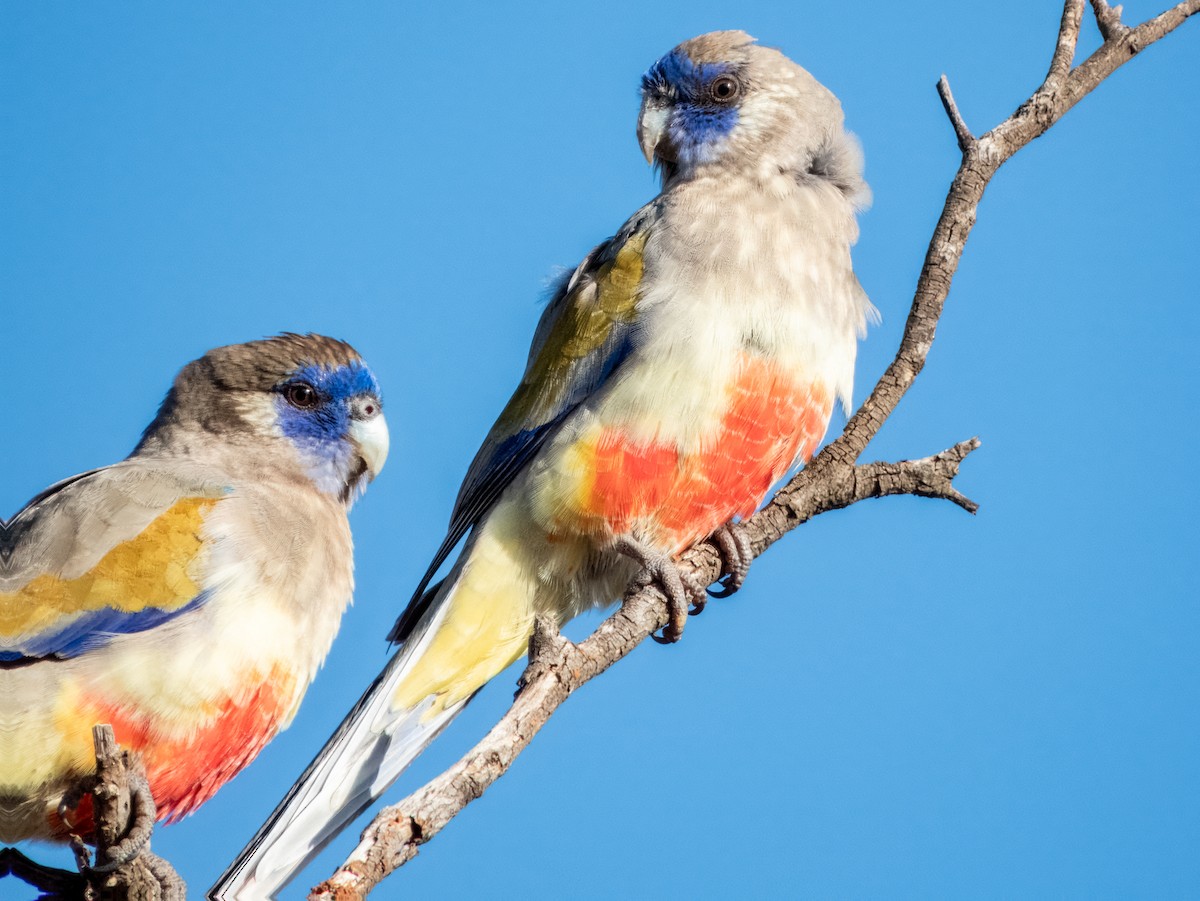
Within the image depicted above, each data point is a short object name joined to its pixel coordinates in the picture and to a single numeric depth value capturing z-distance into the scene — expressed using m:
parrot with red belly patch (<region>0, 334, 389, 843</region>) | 8.21
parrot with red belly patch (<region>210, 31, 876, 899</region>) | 9.30
